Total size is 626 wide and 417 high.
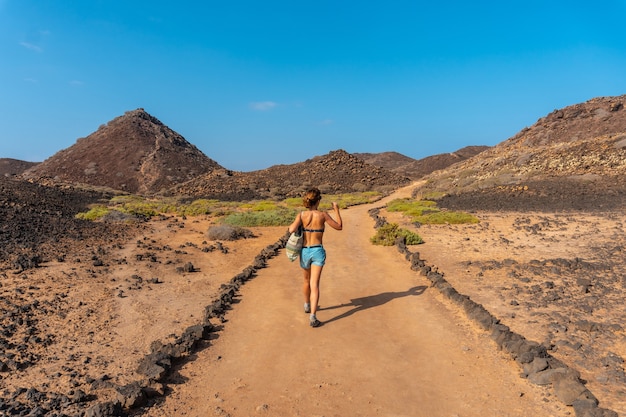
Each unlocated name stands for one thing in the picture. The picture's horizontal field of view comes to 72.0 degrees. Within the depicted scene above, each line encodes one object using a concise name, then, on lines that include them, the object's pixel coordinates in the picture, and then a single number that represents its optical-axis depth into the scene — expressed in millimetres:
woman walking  8133
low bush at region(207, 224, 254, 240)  19016
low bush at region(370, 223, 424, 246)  16594
